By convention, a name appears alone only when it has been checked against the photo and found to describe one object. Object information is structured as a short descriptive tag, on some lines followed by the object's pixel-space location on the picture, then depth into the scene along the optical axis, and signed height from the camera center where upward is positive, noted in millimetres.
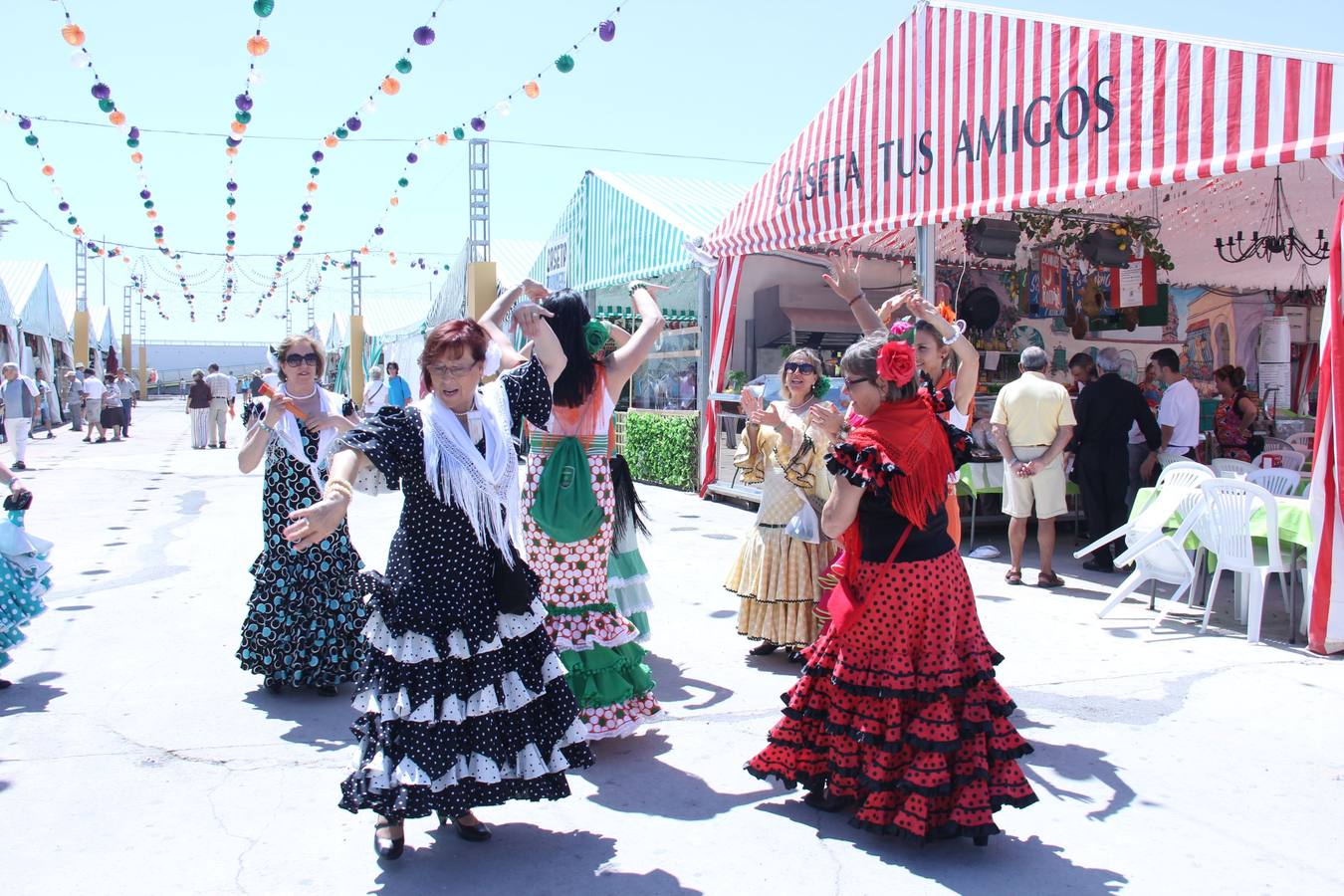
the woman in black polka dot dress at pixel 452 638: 2949 -742
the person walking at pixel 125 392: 24048 -174
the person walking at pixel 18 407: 15992 -403
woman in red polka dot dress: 3072 -847
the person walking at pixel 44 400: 25000 -418
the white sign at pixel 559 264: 16859 +2190
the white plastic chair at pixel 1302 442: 9641 -388
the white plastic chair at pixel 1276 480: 7355 -569
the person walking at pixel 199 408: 20344 -442
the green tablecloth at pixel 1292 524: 5832 -715
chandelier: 11094 +1799
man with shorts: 7391 -345
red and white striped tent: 6016 +2024
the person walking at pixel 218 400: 20312 -277
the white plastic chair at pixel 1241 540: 5863 -820
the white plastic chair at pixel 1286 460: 8430 -482
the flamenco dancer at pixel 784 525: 5215 -714
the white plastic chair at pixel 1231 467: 8086 -531
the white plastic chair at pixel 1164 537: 6305 -872
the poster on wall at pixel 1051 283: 11570 +1329
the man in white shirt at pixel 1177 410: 8383 -79
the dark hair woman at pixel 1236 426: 9211 -226
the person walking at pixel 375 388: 16938 +10
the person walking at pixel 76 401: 26322 -440
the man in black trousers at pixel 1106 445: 8039 -368
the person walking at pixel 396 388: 19067 +17
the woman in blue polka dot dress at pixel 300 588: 4777 -960
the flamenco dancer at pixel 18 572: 4809 -924
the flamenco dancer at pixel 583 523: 4016 -527
